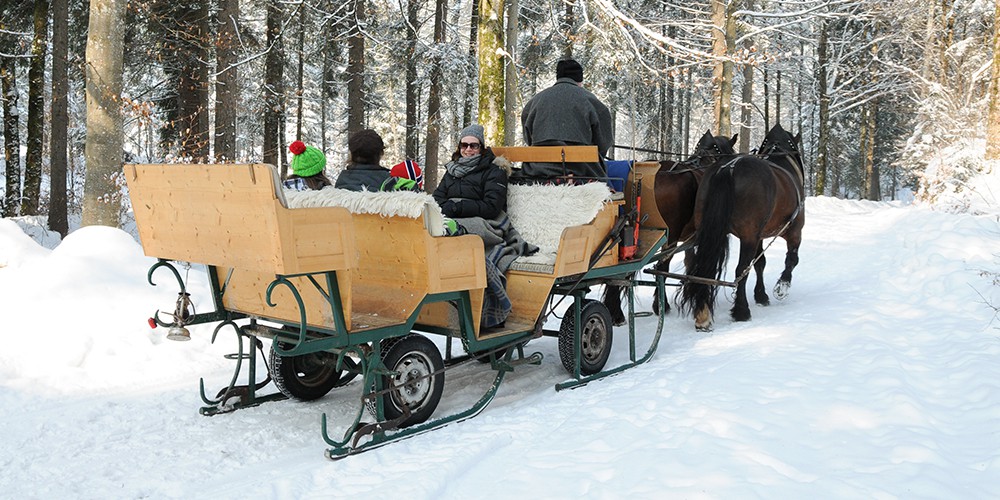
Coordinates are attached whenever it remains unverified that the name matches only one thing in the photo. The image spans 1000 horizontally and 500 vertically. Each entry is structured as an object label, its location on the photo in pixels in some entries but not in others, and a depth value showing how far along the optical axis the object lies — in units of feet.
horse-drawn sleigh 12.65
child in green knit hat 17.67
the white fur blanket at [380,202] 13.97
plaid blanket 17.07
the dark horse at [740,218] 23.32
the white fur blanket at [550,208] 19.22
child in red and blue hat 18.75
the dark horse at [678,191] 25.88
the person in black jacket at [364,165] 16.67
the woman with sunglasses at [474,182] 18.44
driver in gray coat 21.11
